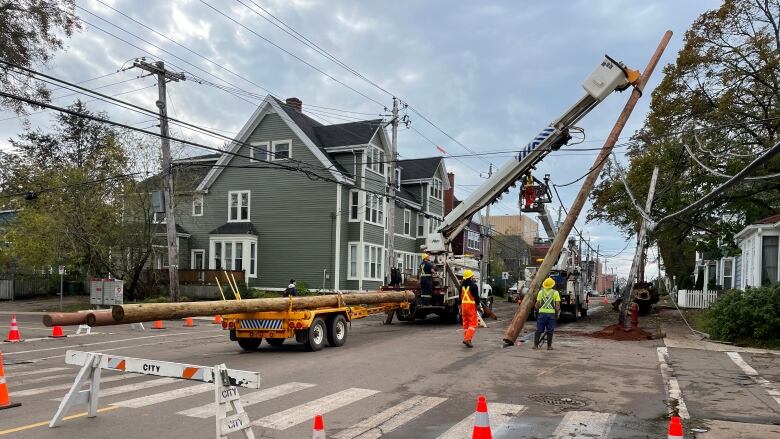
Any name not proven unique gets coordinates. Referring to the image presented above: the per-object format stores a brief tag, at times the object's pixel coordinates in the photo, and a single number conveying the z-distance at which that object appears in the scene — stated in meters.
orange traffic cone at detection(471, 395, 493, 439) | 5.20
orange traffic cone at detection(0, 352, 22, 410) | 7.94
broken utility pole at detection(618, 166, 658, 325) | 19.87
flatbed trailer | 13.37
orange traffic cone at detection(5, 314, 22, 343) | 16.21
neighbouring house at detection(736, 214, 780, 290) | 21.80
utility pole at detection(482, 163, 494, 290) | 25.21
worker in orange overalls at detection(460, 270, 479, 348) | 14.86
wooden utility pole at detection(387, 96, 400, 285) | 28.01
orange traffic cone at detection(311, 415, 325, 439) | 4.97
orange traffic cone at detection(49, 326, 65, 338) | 17.37
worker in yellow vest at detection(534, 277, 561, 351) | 14.73
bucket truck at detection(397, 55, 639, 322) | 16.44
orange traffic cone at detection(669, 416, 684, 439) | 4.80
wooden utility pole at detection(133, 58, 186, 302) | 22.84
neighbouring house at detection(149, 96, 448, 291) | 33.72
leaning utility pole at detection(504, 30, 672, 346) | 12.90
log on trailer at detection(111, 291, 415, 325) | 9.44
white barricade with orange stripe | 5.75
